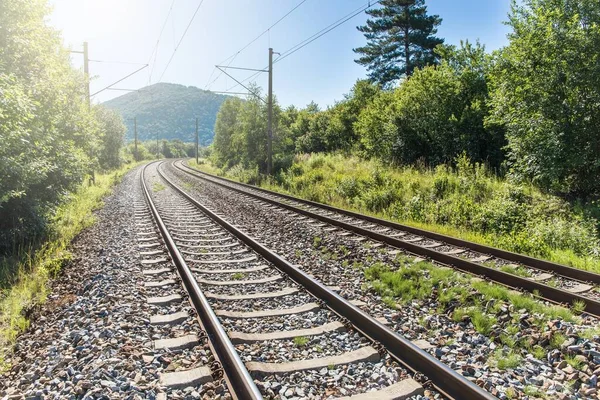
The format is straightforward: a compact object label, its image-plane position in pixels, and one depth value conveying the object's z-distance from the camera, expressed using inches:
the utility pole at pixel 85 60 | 861.2
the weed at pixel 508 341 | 162.4
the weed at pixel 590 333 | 162.5
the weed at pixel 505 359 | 146.4
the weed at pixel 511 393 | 127.4
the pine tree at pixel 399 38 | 1402.6
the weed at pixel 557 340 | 159.5
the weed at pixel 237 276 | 250.0
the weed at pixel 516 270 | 246.2
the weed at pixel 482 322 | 175.0
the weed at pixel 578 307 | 188.1
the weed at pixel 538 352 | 154.0
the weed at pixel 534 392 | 128.9
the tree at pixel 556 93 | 372.5
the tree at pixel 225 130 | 1657.2
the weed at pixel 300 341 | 162.2
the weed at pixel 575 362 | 145.4
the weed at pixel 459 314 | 187.2
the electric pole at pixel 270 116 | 893.8
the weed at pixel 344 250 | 302.4
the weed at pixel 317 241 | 326.6
